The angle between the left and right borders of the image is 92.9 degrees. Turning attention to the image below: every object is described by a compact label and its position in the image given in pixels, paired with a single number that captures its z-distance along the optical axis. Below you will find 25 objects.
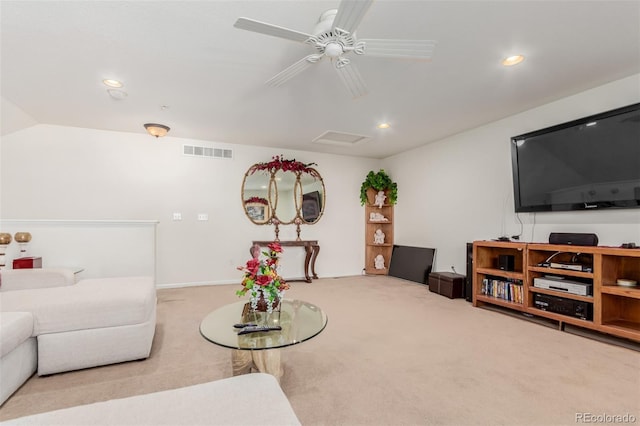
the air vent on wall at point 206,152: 5.02
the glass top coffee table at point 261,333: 1.63
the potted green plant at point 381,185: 5.88
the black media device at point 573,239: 2.89
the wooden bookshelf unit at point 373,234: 6.10
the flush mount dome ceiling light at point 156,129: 4.16
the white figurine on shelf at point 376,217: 6.11
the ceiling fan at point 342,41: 1.55
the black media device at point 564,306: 2.76
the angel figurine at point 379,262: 6.06
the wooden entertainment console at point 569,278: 2.63
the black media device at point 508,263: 3.55
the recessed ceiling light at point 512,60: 2.51
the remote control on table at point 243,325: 1.82
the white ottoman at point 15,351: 1.69
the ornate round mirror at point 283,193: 5.40
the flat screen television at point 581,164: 2.71
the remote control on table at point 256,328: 1.74
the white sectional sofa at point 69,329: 1.82
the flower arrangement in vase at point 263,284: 1.97
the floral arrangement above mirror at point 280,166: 5.39
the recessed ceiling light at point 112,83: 2.93
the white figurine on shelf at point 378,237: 6.10
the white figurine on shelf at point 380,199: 6.04
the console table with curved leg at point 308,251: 5.32
